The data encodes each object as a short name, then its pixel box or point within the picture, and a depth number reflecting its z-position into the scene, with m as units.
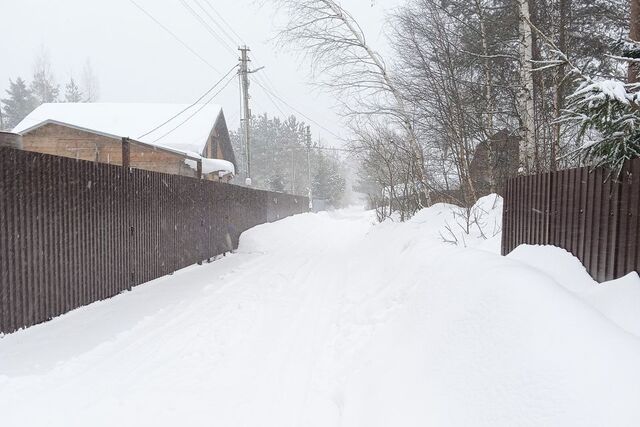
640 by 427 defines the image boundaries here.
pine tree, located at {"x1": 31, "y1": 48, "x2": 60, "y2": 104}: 55.56
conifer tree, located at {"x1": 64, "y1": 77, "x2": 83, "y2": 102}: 60.25
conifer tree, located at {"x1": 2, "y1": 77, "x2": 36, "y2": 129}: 51.81
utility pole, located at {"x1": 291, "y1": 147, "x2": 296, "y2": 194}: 62.58
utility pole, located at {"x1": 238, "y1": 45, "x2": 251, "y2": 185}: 22.28
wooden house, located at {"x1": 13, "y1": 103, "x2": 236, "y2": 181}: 19.53
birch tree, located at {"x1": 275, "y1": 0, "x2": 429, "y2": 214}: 12.08
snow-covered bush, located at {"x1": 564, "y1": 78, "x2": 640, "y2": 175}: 3.01
